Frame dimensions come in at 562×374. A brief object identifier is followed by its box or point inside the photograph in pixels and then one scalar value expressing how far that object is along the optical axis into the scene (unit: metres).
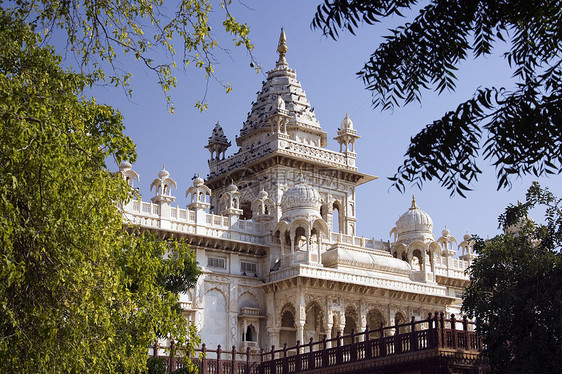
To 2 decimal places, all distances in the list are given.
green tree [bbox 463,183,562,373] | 20.08
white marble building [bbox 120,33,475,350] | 37.81
